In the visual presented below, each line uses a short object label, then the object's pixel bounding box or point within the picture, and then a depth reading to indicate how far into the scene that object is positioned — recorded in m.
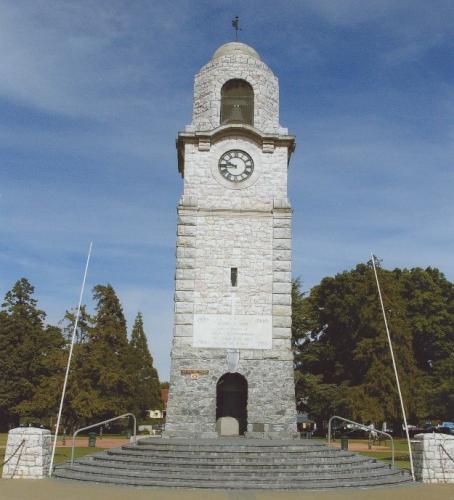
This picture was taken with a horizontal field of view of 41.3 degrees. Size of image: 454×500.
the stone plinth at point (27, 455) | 14.79
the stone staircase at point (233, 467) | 13.90
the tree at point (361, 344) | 34.19
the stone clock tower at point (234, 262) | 19.41
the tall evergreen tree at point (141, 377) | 41.19
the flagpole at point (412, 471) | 15.61
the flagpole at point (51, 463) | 15.22
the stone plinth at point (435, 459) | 15.33
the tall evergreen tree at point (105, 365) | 35.91
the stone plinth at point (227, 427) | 19.98
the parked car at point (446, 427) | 38.22
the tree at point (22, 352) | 40.69
